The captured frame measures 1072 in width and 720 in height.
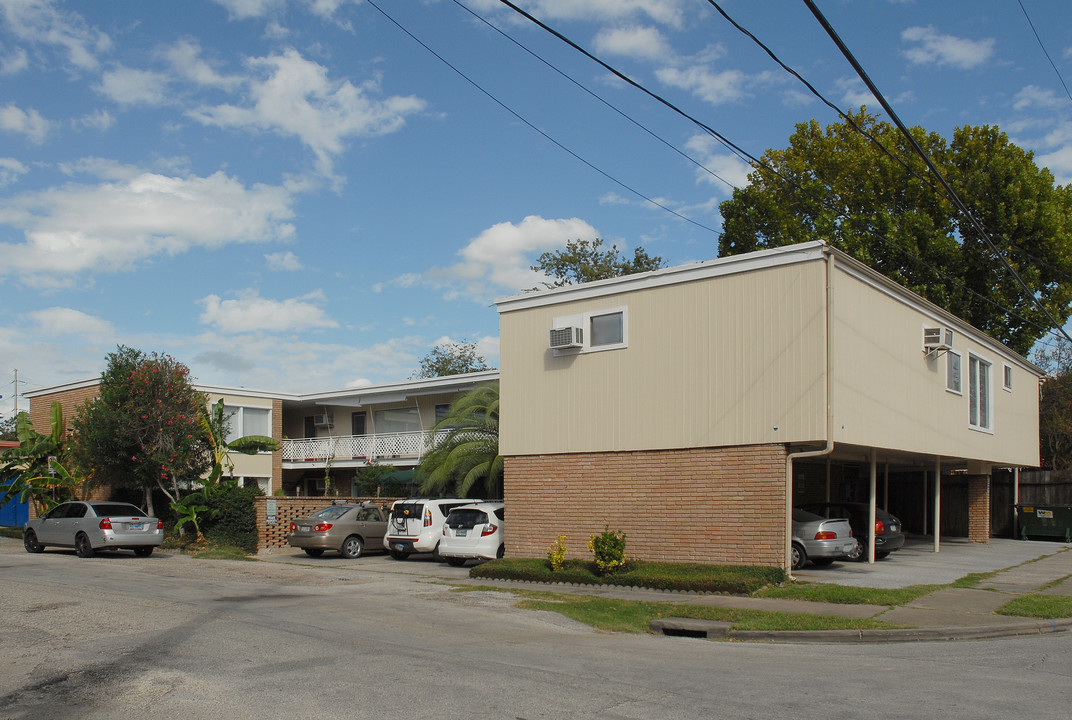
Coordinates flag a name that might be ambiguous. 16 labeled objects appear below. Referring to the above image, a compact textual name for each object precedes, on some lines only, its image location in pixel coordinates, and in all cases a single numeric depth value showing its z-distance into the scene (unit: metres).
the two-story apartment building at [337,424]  33.41
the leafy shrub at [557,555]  17.97
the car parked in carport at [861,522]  20.62
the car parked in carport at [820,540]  18.64
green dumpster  28.95
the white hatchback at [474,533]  21.08
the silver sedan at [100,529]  23.45
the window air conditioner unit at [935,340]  20.53
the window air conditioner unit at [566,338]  19.42
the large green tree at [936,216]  32.06
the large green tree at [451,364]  66.00
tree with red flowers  26.06
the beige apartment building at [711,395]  16.48
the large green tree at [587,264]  52.28
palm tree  25.92
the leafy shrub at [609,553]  17.09
